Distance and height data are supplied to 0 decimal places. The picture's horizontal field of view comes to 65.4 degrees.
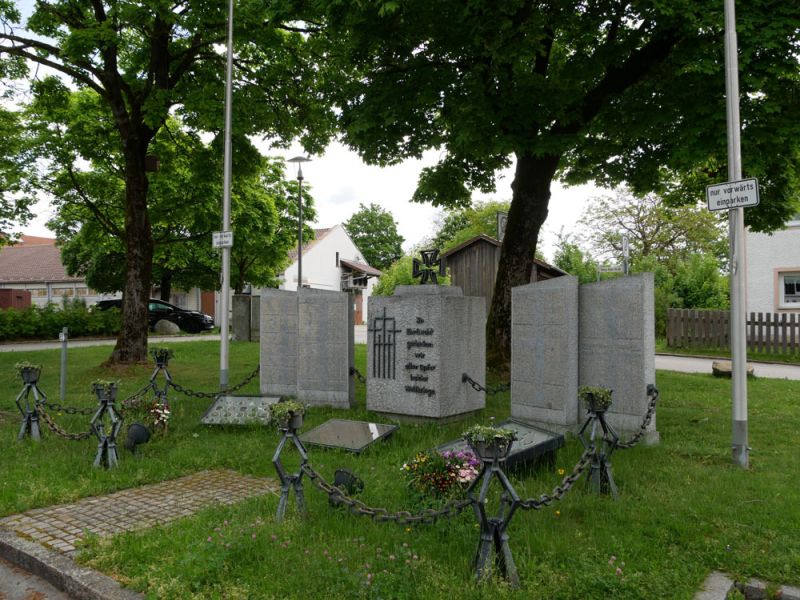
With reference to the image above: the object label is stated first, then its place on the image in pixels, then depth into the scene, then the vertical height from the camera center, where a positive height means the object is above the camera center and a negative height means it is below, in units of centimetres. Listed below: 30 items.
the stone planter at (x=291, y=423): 507 -90
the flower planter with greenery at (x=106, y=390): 670 -85
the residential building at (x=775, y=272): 2189 +151
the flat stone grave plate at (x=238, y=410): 859 -139
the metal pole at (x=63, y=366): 1079 -99
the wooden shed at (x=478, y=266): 2761 +212
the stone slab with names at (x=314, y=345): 997 -53
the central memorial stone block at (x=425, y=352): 862 -56
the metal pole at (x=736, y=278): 653 +38
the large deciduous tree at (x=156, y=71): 1370 +589
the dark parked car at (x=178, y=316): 3159 -23
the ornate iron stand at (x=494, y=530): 384 -136
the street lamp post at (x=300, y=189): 2670 +541
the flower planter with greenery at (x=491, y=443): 397 -83
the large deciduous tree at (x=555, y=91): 876 +365
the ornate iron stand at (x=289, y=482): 489 -135
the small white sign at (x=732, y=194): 618 +123
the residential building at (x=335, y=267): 4875 +390
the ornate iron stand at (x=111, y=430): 664 -128
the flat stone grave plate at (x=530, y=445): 588 -129
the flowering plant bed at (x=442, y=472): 502 -131
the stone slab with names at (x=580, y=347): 716 -41
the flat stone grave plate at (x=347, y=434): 727 -146
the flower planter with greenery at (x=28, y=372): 784 -78
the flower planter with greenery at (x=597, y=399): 544 -74
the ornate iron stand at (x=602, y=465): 543 -133
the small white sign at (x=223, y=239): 1141 +134
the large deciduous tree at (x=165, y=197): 1750 +420
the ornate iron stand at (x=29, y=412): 786 -131
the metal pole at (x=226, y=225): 1152 +168
